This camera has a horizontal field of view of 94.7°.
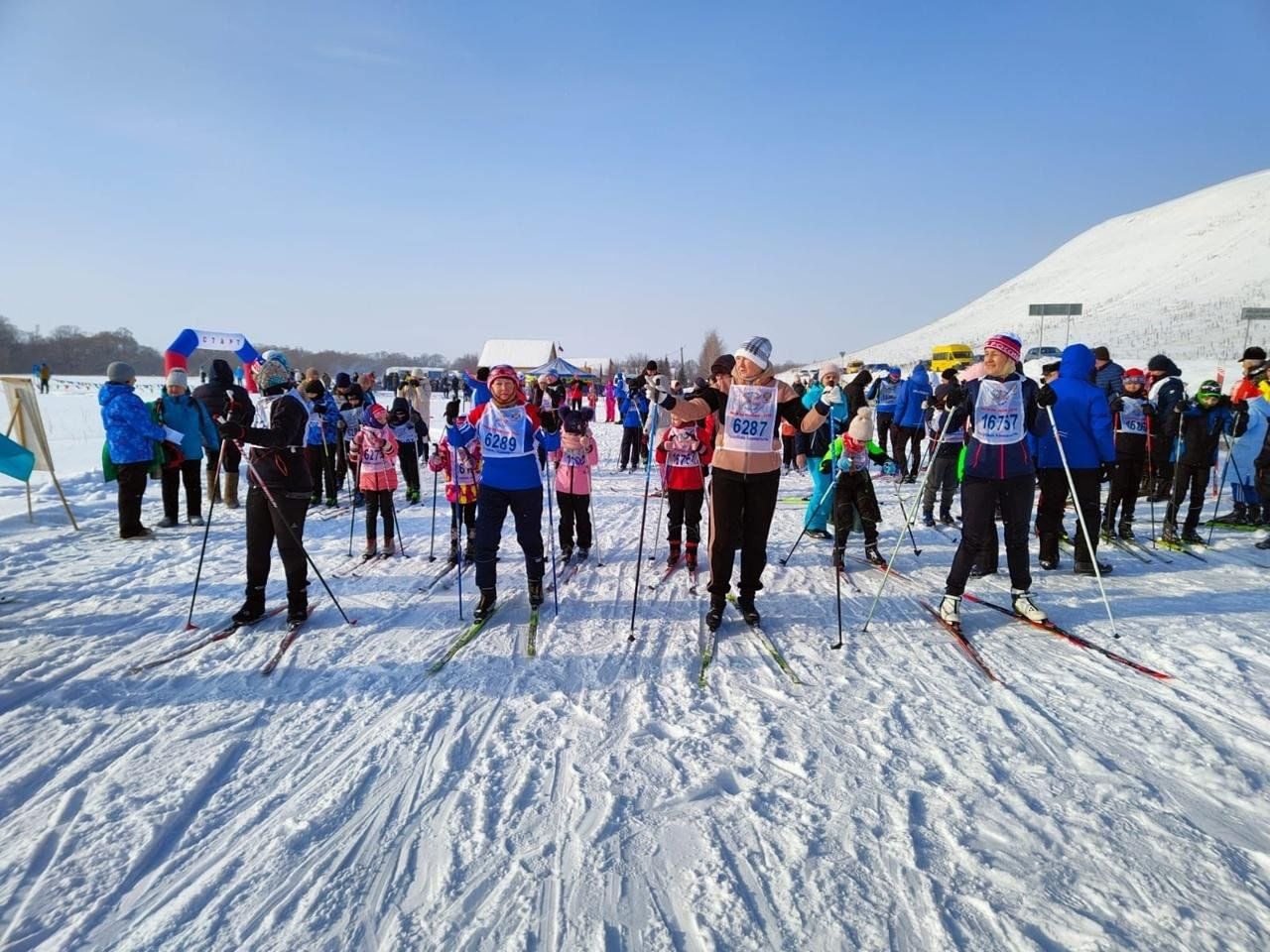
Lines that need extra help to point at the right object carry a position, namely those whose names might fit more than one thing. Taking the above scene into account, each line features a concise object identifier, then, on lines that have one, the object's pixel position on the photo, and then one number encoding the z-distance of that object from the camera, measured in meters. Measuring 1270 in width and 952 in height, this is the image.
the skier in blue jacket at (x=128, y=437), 7.20
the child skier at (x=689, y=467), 6.27
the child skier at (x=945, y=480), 7.79
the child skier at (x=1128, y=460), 7.30
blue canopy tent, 43.15
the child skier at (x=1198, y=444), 7.28
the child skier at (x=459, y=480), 6.36
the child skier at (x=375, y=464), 6.78
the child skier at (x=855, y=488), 6.27
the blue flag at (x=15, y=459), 5.22
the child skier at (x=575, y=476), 6.62
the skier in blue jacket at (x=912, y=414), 11.27
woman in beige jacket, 4.50
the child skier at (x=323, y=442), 8.88
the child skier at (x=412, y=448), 9.51
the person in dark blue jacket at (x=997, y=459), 4.59
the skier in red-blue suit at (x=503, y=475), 4.99
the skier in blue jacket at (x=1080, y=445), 5.74
